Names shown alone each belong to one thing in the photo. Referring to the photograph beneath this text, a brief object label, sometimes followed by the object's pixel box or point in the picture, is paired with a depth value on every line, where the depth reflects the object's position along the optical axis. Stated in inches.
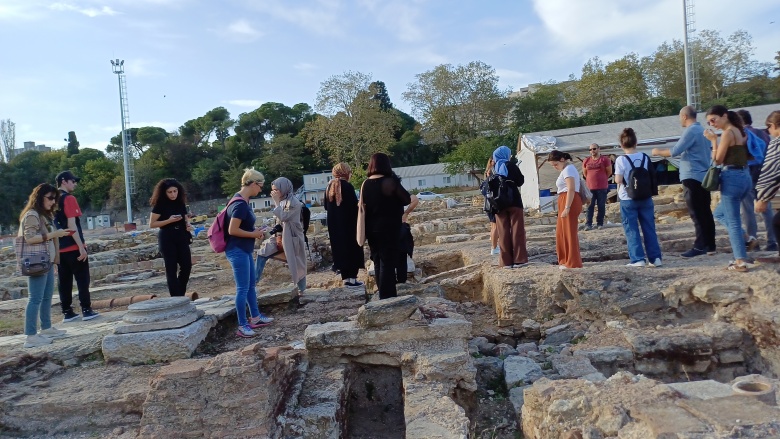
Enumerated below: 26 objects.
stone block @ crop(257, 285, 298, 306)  233.1
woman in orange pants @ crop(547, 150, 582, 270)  217.3
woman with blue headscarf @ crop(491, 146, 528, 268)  232.7
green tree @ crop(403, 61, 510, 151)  1902.1
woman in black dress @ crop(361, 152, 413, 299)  188.9
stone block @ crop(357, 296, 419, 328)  154.3
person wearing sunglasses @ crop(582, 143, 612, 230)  350.6
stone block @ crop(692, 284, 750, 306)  171.9
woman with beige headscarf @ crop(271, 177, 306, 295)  239.5
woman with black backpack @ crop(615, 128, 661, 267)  210.1
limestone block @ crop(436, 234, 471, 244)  422.3
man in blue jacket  212.2
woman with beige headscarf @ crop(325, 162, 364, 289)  247.8
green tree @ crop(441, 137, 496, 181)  1445.6
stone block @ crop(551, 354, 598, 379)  146.1
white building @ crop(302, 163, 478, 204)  2011.6
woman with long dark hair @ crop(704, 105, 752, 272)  181.3
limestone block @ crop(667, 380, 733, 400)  104.1
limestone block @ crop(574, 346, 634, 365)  159.2
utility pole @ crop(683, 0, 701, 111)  1019.3
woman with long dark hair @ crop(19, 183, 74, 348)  185.5
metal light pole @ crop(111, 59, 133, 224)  1561.5
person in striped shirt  169.3
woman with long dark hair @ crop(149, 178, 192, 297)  213.9
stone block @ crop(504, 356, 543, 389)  149.6
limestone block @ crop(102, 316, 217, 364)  164.4
